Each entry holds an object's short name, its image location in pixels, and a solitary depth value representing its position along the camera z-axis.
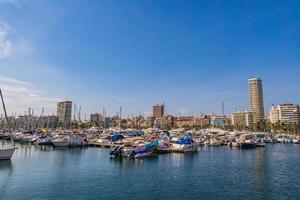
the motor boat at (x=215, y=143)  88.93
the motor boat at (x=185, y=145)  68.69
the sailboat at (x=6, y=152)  49.09
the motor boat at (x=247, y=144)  82.94
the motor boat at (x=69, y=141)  79.19
